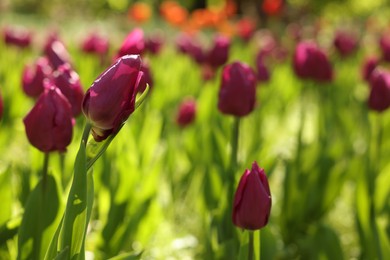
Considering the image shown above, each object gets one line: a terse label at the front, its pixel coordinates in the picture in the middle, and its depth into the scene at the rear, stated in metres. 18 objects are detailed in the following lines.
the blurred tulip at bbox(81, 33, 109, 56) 3.63
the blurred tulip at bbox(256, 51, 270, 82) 3.33
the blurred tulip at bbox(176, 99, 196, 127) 2.77
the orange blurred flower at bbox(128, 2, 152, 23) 6.02
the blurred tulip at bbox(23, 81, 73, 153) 1.22
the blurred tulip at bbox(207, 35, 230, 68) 2.93
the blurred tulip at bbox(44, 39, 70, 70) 1.71
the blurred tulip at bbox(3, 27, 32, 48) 4.01
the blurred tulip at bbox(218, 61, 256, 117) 1.74
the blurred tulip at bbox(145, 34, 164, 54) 3.74
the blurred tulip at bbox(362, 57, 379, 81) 3.31
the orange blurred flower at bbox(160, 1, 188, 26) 6.76
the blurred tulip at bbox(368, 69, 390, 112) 2.17
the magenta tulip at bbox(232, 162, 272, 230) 1.15
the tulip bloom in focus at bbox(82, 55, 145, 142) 0.99
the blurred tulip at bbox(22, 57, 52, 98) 1.92
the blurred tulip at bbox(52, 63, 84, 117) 1.48
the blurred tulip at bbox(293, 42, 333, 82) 2.64
